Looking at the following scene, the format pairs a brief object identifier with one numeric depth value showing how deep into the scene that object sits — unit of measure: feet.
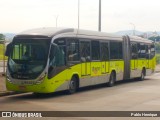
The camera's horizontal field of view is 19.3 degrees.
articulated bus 60.34
